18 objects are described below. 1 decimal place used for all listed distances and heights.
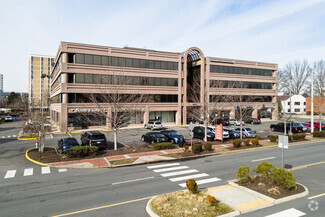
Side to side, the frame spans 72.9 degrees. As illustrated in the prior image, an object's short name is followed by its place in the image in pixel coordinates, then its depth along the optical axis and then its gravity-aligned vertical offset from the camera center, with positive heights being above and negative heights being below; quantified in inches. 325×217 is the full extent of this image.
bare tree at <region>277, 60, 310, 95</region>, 3515.3 +486.5
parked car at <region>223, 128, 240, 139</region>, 1160.8 -126.1
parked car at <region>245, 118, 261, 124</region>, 1945.1 -95.2
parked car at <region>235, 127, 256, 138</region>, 1205.3 -126.5
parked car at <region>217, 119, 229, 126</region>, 1824.6 -98.2
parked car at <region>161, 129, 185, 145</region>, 993.0 -123.7
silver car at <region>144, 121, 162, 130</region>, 1542.8 -107.9
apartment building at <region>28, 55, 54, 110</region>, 5073.8 +899.1
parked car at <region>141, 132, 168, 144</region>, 957.2 -122.6
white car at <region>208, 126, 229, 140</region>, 1083.2 -122.2
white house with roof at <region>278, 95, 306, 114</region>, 3292.3 +97.0
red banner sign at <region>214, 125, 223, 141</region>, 984.7 -101.5
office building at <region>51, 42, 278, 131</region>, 1503.4 +261.7
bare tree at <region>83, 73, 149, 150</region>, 836.6 +22.6
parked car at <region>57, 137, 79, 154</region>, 794.8 -126.6
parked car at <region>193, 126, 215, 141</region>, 1084.3 -117.9
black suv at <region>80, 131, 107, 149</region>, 831.7 -115.2
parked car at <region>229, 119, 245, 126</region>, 1838.3 -99.7
